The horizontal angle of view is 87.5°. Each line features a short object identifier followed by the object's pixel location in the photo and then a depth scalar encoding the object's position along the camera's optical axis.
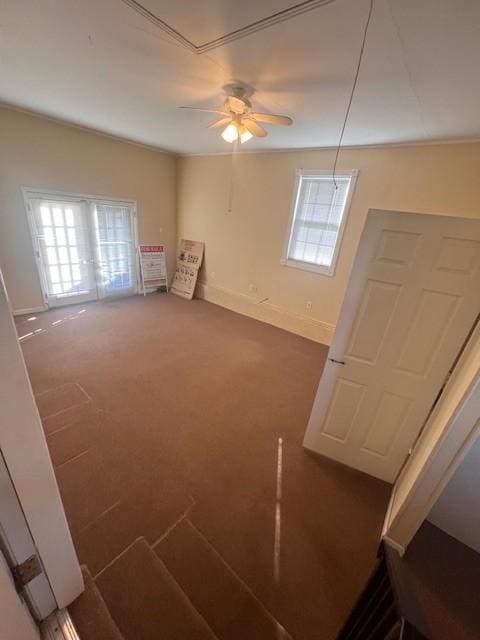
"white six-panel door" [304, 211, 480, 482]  1.49
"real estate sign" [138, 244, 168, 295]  5.49
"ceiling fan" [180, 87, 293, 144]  2.21
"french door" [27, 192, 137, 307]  4.13
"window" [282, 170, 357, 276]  3.74
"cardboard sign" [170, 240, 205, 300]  5.61
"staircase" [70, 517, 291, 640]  1.21
